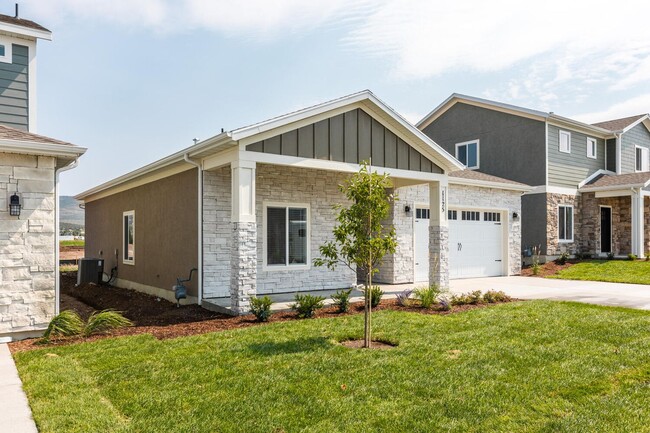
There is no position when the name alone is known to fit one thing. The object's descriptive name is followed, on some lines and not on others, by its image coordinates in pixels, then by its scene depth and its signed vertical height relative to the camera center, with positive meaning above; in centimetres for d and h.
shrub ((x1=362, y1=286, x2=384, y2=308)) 940 -143
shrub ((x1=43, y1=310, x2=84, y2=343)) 689 -152
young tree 642 -1
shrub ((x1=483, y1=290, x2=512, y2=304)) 1014 -159
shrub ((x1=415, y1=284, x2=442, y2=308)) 941 -146
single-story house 881 +54
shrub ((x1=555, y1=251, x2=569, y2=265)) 1839 -133
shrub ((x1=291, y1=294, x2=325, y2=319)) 848 -148
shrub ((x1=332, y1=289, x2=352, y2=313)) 898 -148
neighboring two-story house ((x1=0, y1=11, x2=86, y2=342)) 693 -4
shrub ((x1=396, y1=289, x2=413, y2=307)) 966 -154
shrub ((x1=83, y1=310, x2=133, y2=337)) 725 -157
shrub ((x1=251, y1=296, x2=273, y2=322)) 806 -145
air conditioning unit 1439 -140
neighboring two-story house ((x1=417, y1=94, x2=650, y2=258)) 1870 +262
